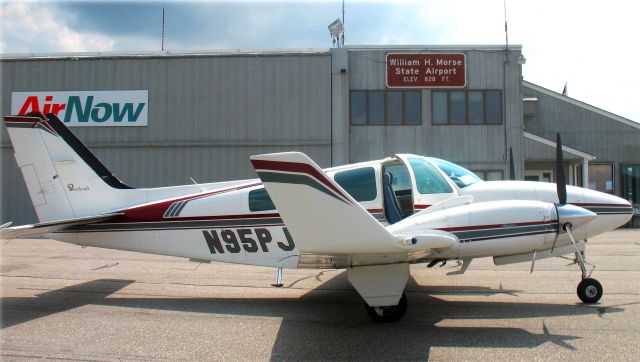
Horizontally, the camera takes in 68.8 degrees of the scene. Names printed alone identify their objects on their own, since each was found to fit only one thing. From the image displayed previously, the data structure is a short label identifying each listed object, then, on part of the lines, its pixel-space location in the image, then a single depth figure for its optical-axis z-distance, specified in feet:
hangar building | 57.82
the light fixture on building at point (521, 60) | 57.00
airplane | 15.51
